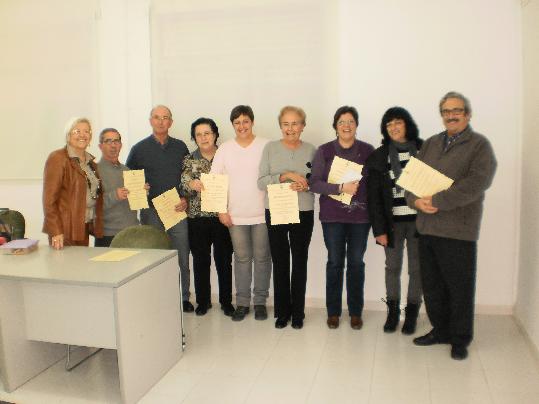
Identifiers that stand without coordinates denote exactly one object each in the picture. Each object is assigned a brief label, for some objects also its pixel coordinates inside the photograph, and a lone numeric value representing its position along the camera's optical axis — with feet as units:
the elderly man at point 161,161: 11.42
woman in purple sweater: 10.00
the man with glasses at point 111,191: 10.82
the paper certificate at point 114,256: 8.58
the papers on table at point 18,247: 9.05
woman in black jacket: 9.80
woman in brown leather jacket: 9.42
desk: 7.63
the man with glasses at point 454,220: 8.34
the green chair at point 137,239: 9.56
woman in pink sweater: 10.69
